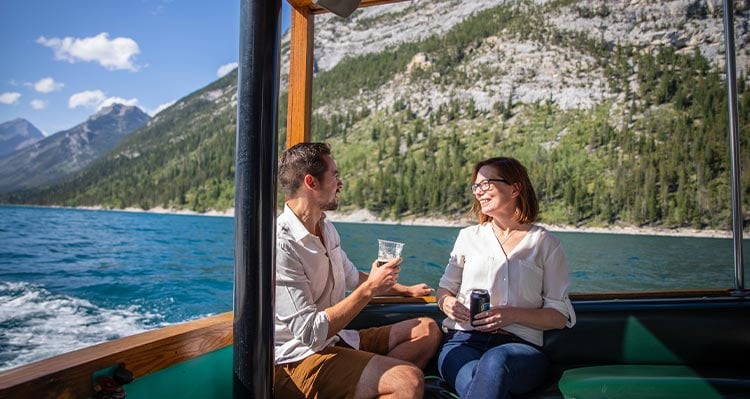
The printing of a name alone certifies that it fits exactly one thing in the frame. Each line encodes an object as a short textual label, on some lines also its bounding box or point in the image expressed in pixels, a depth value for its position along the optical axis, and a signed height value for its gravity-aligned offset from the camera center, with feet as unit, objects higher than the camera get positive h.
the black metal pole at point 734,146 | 6.86 +1.03
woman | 4.84 -0.73
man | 4.40 -0.73
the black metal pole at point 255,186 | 2.65 +0.17
